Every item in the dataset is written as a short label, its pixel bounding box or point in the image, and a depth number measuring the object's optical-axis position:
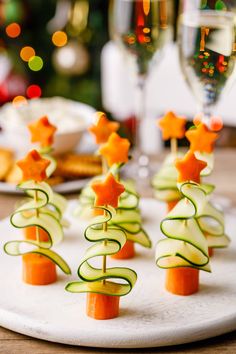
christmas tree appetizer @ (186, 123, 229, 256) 0.63
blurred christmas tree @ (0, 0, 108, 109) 2.69
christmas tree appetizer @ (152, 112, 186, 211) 0.71
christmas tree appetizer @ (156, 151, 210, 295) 0.55
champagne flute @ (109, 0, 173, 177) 0.82
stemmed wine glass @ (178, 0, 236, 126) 0.69
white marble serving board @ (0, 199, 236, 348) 0.52
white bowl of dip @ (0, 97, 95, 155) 0.88
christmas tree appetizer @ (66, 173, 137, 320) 0.53
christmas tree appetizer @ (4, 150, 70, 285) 0.58
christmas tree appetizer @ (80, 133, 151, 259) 0.64
